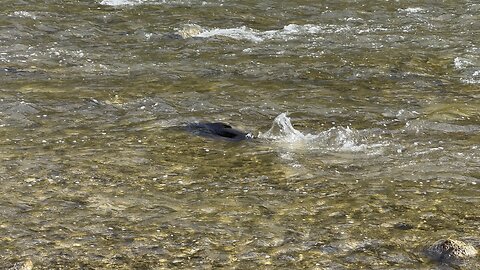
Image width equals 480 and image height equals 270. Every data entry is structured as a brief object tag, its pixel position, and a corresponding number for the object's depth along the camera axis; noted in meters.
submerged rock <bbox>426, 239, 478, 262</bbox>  12.81
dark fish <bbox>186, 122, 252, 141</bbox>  19.08
